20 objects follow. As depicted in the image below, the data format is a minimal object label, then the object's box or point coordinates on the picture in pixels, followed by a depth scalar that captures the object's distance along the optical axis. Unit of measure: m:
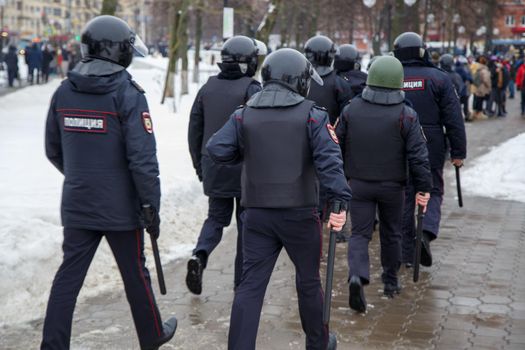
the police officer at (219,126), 6.42
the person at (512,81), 34.00
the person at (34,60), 34.19
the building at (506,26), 97.99
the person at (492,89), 24.92
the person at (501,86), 24.75
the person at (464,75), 22.45
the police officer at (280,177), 4.62
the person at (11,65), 32.59
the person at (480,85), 23.89
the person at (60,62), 40.35
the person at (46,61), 35.59
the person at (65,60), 38.37
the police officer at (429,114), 7.39
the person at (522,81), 25.38
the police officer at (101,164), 4.71
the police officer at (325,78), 8.12
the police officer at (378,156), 6.23
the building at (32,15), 123.68
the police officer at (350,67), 9.01
